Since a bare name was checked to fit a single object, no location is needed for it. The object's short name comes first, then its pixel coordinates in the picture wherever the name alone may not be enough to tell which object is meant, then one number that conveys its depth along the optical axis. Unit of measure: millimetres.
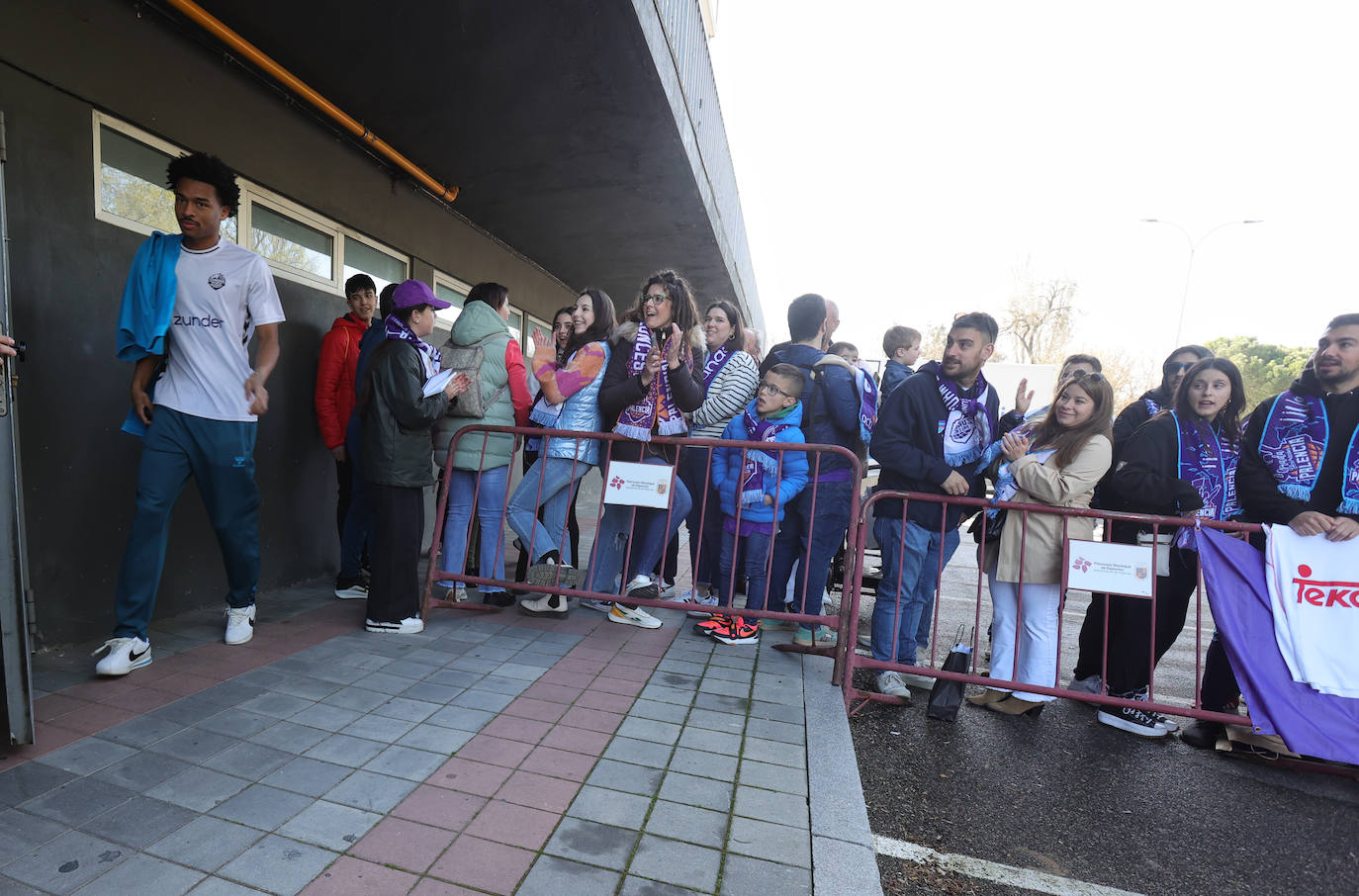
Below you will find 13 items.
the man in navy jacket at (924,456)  3619
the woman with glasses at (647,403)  3973
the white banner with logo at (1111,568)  3145
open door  2100
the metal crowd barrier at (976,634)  3033
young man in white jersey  2914
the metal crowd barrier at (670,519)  3504
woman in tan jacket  3287
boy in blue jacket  3955
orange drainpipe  3324
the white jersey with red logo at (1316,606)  2904
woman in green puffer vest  4109
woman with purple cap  3523
